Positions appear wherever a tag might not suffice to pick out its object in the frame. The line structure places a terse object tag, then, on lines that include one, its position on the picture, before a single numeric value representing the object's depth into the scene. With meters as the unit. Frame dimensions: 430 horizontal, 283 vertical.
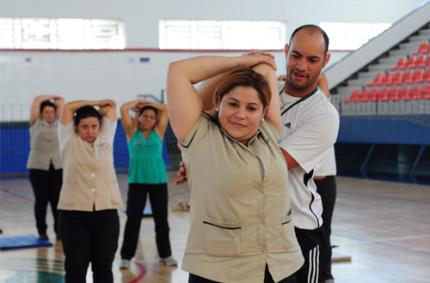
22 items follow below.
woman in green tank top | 8.31
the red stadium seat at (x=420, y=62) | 19.16
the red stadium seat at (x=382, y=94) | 18.80
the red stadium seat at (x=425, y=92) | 17.30
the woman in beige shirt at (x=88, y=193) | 5.73
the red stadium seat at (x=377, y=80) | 20.52
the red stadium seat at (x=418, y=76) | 18.42
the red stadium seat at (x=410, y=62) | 19.83
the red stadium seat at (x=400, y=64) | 20.45
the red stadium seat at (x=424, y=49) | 19.91
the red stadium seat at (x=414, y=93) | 17.69
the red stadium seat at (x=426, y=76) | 18.16
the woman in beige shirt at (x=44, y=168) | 10.12
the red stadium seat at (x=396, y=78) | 19.42
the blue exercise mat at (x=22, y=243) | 9.63
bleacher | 17.66
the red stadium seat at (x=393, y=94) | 18.41
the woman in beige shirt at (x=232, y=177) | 3.07
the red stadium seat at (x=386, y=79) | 19.99
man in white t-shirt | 3.69
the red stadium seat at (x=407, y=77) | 18.94
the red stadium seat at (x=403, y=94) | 18.09
